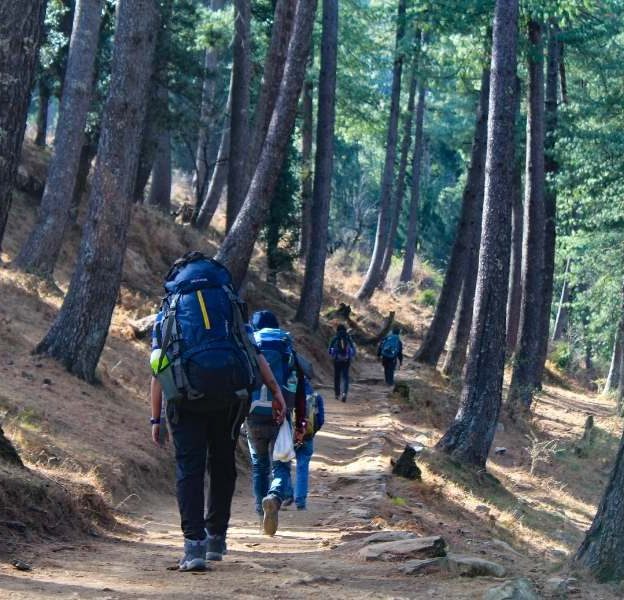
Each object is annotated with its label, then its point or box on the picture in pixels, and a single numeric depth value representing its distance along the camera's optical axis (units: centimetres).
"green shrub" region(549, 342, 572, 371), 4453
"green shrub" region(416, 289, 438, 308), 4759
